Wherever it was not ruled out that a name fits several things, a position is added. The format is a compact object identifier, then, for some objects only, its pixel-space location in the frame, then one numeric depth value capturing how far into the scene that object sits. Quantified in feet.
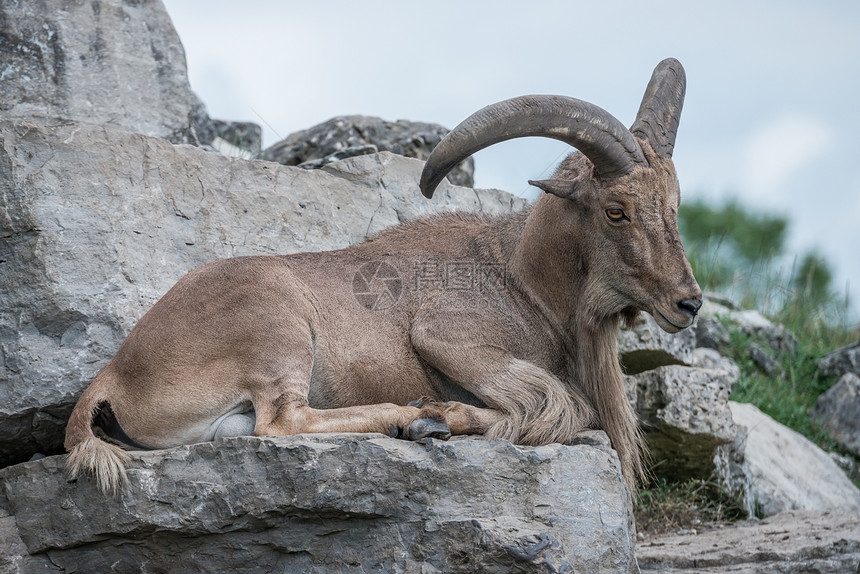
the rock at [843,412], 74.28
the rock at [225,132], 74.98
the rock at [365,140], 69.26
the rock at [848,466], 72.64
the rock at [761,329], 83.30
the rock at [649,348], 55.57
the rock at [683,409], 53.98
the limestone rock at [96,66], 54.49
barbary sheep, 36.63
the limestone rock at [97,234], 40.29
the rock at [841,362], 80.79
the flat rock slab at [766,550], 43.16
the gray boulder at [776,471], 57.82
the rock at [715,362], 71.05
